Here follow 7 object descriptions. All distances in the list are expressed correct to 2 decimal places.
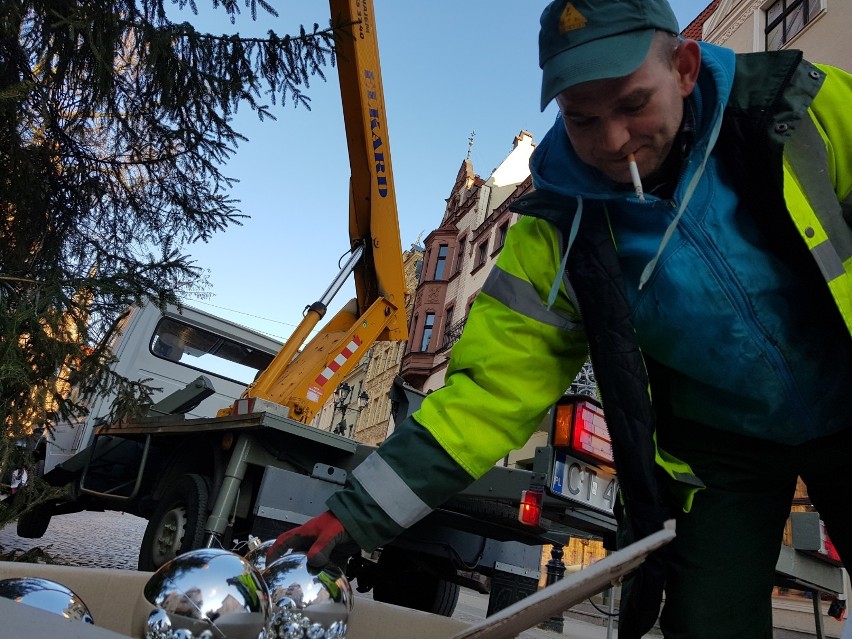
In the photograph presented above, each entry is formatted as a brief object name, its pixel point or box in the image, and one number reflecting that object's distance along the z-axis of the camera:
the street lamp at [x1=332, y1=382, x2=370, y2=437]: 19.28
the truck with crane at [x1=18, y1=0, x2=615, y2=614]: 3.87
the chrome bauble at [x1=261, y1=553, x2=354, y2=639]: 1.33
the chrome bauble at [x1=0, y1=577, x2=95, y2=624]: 1.09
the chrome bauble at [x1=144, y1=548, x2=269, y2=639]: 1.09
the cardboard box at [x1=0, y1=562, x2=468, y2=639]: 1.28
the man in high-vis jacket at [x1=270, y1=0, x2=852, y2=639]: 1.48
